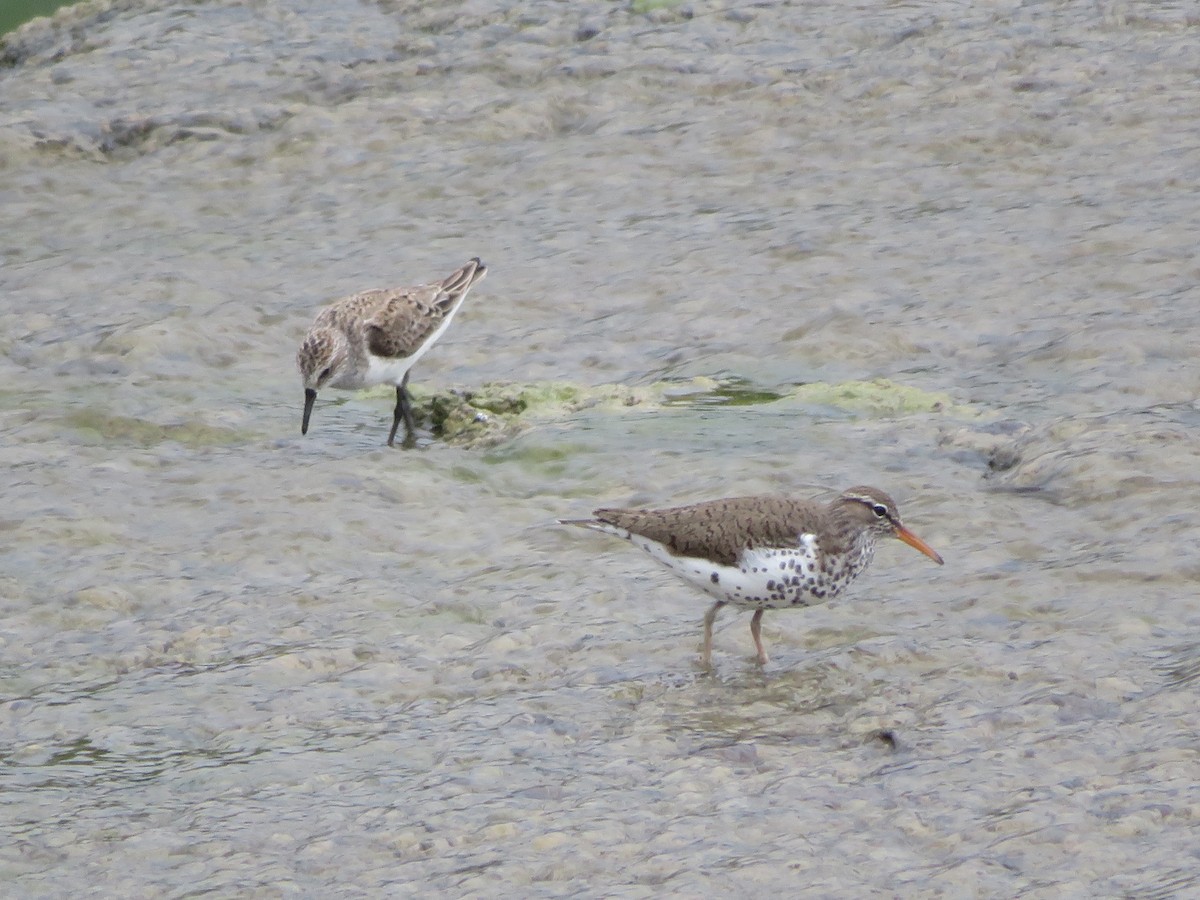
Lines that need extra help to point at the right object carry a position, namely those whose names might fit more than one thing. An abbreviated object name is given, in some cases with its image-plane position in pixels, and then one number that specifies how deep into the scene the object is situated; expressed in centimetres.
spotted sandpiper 1348
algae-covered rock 1803
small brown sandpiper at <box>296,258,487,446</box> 1837
